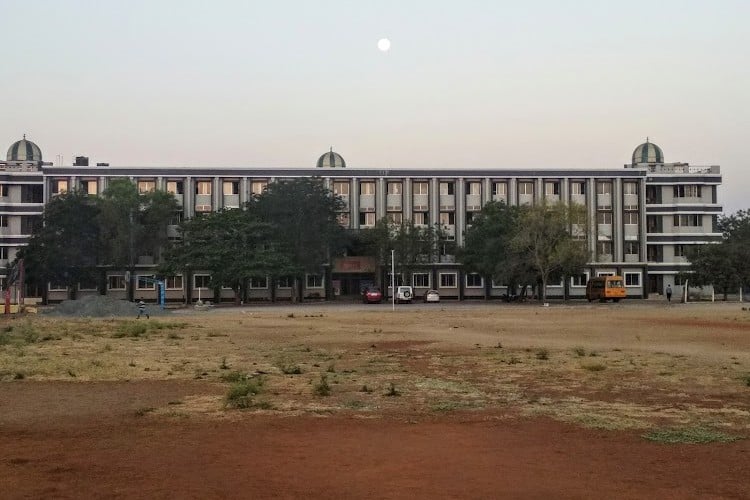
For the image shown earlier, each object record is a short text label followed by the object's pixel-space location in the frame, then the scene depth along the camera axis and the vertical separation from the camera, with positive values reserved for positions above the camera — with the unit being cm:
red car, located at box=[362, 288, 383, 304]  7700 -230
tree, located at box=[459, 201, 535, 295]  7500 +280
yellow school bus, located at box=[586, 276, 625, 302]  7544 -146
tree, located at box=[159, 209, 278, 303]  7506 +226
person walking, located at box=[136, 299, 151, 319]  5219 -270
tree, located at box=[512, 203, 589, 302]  7175 +310
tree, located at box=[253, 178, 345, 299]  8125 +590
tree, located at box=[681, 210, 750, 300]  7450 +87
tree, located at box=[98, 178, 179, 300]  7988 +564
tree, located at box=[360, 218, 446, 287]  8538 +342
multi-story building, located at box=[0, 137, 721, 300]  8900 +890
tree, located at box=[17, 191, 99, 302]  7625 +316
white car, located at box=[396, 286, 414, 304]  7800 -211
